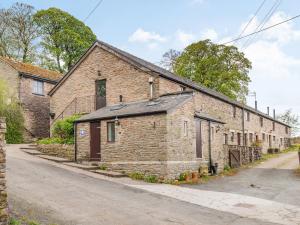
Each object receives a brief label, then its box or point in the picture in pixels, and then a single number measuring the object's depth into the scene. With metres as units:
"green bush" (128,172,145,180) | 12.45
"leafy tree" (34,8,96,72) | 28.97
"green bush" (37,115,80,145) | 16.44
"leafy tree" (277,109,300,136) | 47.24
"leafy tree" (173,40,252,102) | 29.08
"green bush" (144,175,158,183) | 12.10
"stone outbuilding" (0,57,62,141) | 20.20
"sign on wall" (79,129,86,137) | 14.88
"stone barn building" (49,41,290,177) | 12.52
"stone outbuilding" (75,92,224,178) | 12.30
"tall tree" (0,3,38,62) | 27.51
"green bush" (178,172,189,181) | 12.74
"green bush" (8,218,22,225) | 5.41
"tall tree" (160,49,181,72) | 33.50
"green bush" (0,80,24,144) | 18.72
